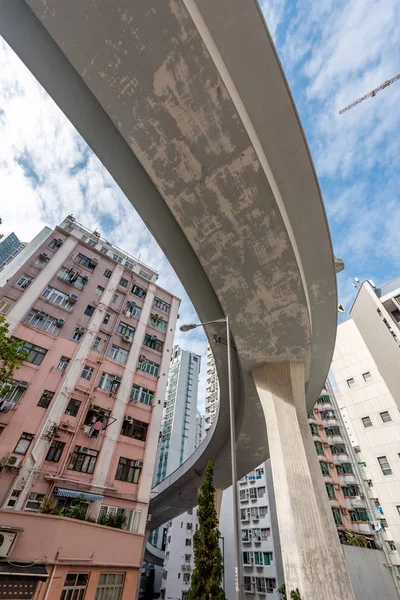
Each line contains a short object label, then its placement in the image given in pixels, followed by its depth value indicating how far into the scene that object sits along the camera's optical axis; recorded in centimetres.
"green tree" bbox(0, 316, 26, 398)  1110
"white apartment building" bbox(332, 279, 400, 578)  2262
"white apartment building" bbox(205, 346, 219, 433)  5583
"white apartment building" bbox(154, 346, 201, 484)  5497
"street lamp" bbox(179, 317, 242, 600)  473
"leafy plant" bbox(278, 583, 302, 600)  805
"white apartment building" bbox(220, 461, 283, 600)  3167
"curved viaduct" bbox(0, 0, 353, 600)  716
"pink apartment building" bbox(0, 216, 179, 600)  1130
